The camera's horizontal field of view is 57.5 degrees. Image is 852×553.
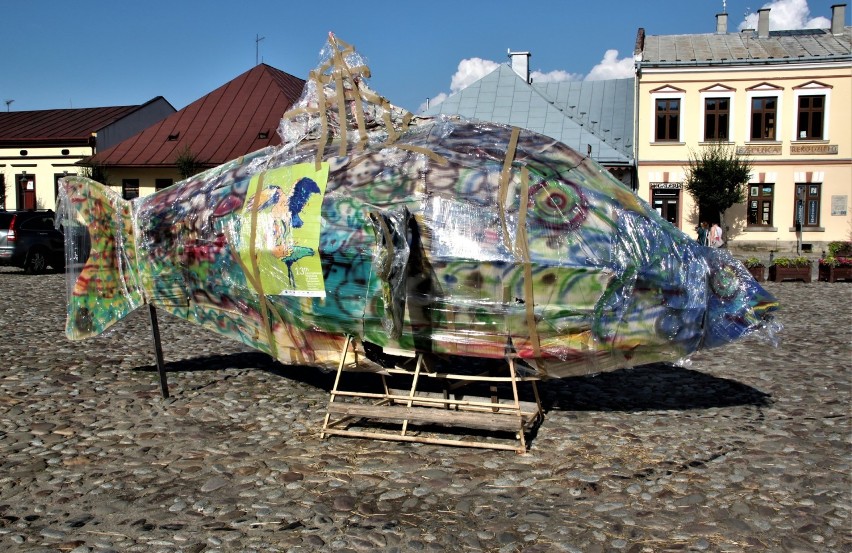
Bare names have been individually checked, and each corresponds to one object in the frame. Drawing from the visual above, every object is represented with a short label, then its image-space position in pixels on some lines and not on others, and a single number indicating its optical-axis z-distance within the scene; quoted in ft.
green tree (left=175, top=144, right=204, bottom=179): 105.40
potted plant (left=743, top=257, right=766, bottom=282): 73.26
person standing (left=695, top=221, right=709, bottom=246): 73.54
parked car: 75.05
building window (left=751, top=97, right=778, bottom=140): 109.91
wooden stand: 20.61
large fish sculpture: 20.18
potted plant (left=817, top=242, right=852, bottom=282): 73.41
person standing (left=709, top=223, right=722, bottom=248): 83.50
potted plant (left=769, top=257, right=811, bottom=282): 72.54
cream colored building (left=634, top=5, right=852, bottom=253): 108.27
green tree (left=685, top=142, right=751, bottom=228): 104.37
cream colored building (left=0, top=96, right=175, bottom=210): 126.31
